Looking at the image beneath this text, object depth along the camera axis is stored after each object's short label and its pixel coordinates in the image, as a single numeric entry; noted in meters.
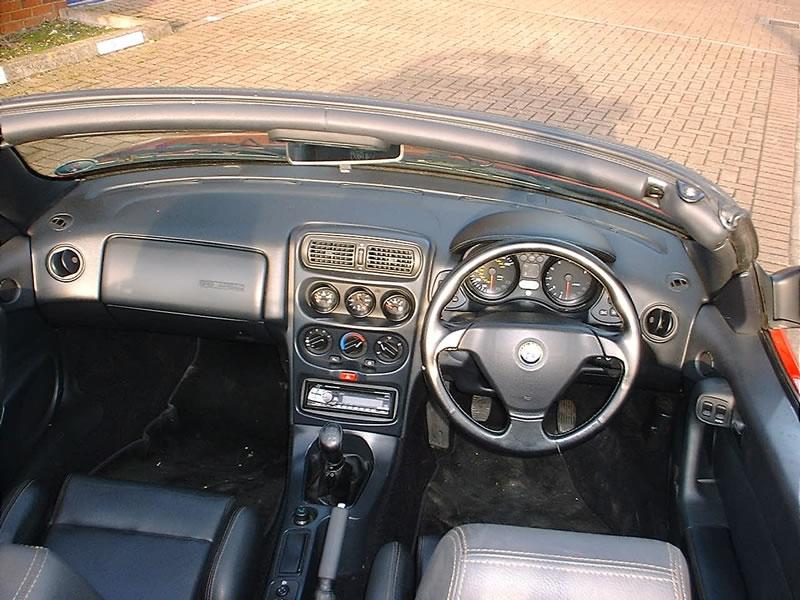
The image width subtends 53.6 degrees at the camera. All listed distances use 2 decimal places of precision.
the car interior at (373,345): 2.11
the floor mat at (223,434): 3.40
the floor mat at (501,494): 3.32
